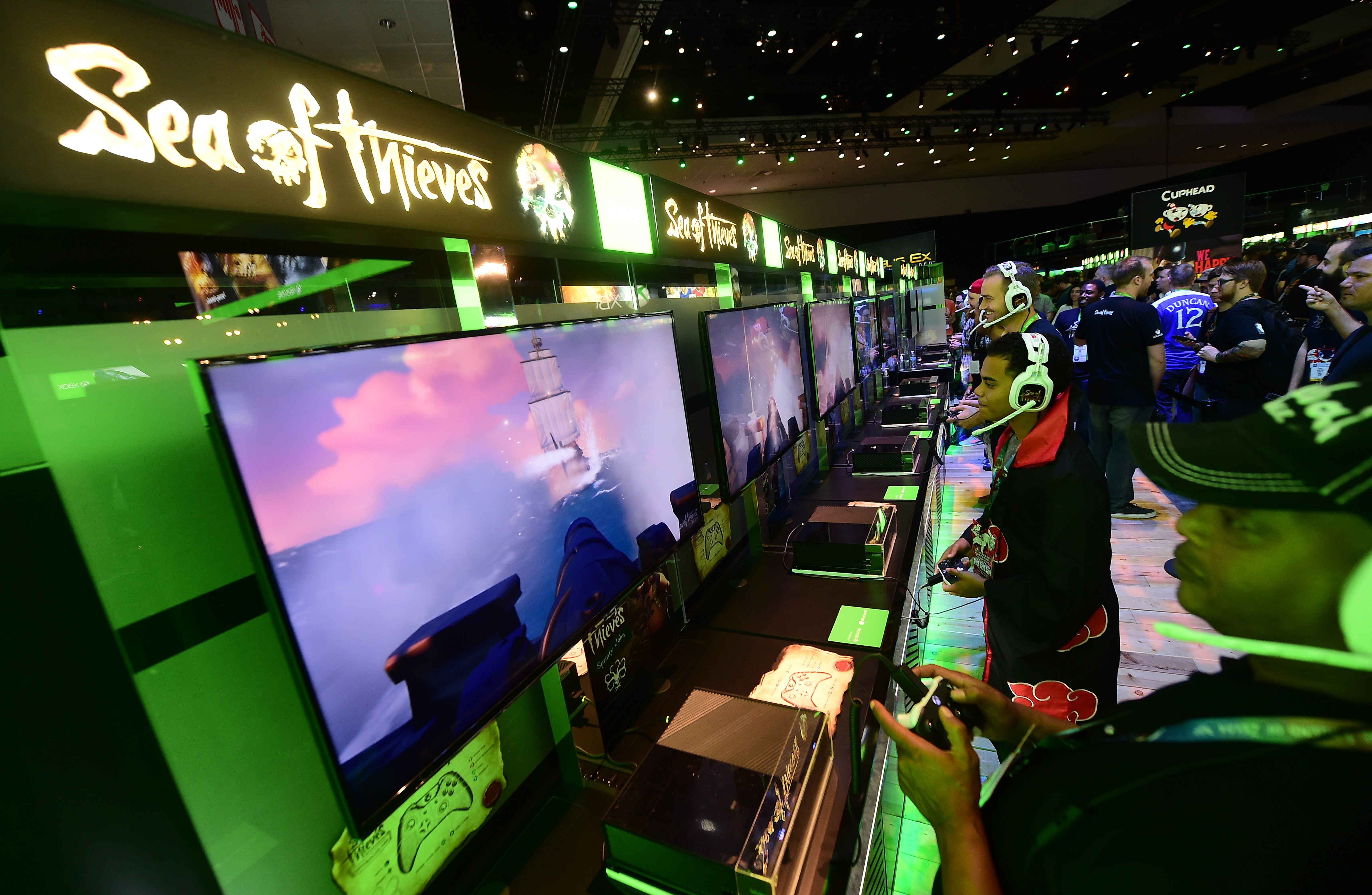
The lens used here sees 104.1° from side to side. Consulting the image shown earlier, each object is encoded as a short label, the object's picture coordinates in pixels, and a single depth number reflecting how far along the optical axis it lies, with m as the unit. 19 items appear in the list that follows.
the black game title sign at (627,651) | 1.46
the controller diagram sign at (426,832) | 1.01
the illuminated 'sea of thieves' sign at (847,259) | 5.90
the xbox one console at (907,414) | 4.15
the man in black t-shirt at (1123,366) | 4.11
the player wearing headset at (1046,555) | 1.65
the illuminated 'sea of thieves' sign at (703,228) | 2.34
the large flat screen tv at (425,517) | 0.75
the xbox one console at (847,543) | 2.10
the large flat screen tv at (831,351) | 3.39
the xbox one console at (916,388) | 5.04
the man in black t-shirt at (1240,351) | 4.31
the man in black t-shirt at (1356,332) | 2.63
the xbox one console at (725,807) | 0.92
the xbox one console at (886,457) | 3.20
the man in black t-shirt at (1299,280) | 5.45
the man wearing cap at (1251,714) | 0.56
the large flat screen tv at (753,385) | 2.07
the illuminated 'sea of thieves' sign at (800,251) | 3.96
